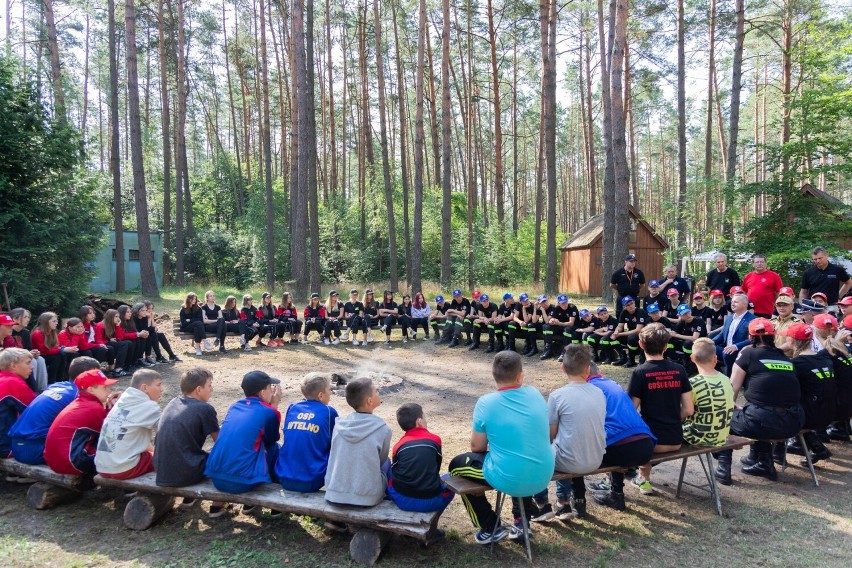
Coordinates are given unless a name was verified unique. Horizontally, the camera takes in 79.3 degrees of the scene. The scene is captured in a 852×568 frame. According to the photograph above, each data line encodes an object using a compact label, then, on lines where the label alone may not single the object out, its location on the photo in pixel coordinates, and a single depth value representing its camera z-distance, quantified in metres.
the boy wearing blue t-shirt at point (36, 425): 4.36
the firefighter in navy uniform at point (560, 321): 10.77
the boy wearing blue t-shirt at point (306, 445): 3.79
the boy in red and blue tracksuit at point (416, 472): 3.45
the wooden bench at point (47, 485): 4.19
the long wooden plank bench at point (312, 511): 3.33
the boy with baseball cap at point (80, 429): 4.15
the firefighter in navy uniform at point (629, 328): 9.57
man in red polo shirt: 8.23
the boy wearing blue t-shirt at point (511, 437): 3.39
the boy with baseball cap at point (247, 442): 3.76
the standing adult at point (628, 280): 10.30
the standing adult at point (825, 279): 7.93
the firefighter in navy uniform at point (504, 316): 11.73
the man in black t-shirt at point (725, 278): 9.16
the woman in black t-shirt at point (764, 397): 4.59
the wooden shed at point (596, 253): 24.30
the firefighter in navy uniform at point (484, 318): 12.14
